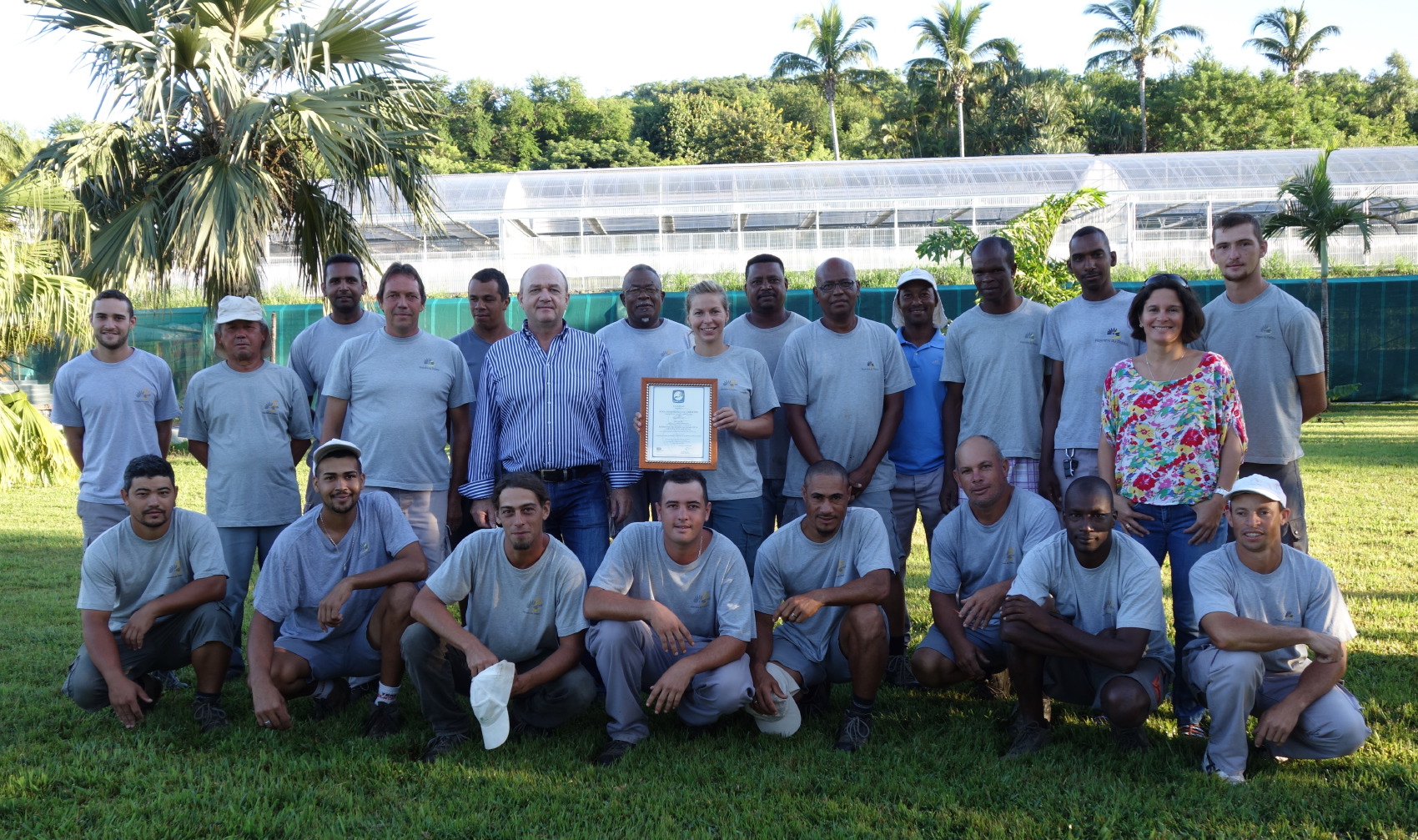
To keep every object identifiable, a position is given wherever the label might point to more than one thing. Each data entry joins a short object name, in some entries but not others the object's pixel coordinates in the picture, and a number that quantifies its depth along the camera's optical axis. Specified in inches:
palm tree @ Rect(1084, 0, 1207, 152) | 2047.2
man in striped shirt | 220.2
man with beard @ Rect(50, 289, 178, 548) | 234.4
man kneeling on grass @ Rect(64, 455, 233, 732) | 201.5
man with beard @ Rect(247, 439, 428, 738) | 200.2
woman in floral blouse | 188.7
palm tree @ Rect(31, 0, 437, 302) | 432.5
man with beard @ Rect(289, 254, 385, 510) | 249.9
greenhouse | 1055.0
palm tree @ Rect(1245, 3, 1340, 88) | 2214.6
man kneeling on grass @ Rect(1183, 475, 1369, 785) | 168.2
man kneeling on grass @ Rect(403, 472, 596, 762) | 190.2
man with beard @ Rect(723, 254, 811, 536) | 243.8
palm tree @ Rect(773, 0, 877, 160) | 2039.9
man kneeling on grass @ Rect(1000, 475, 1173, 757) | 179.5
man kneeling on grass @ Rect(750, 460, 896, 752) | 194.9
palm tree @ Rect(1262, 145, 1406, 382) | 858.8
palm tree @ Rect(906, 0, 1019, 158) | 1987.0
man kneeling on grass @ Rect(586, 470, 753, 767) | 190.4
